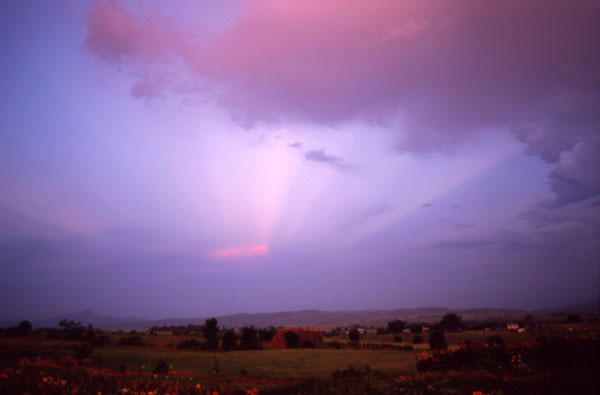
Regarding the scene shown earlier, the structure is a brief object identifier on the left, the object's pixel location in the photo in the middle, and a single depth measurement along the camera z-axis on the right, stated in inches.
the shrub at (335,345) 1533.8
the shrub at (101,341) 1426.2
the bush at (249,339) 1571.6
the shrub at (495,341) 619.6
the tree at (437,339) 1232.3
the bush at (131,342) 1505.8
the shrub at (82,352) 881.3
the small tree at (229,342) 1515.7
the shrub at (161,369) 615.6
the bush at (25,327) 1802.0
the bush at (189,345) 1476.4
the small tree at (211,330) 1611.3
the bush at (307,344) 1659.7
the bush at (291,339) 1647.4
